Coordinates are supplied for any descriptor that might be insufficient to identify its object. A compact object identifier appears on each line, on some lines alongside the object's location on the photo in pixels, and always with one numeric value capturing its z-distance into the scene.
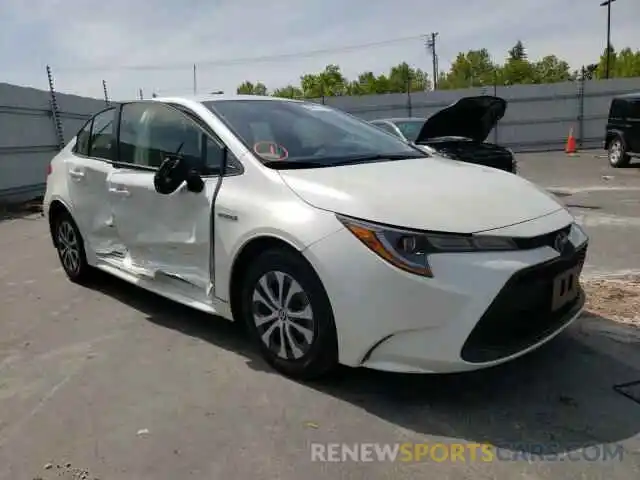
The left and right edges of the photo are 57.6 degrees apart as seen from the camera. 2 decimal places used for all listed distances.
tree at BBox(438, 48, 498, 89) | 85.69
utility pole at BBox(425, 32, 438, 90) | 66.06
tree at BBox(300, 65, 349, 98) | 81.62
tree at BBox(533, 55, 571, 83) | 81.91
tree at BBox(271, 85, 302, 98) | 75.22
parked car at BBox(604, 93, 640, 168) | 13.39
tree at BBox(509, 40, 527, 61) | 112.84
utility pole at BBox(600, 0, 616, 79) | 41.53
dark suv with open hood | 7.28
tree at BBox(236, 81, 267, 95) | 80.69
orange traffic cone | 20.31
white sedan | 2.50
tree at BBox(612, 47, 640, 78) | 69.56
